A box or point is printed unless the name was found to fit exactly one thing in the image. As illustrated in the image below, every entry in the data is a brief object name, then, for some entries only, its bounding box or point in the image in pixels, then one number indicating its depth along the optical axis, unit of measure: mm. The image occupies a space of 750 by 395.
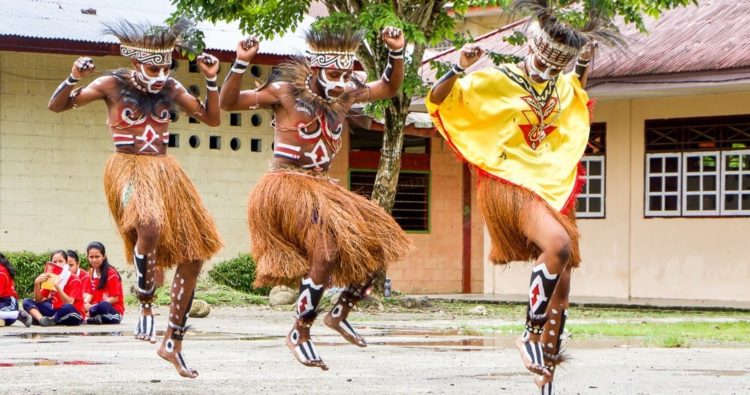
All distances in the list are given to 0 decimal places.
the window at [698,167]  18516
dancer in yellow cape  7660
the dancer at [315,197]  8055
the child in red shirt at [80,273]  14422
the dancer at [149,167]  8695
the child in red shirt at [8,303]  13766
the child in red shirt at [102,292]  14258
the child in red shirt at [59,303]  13953
